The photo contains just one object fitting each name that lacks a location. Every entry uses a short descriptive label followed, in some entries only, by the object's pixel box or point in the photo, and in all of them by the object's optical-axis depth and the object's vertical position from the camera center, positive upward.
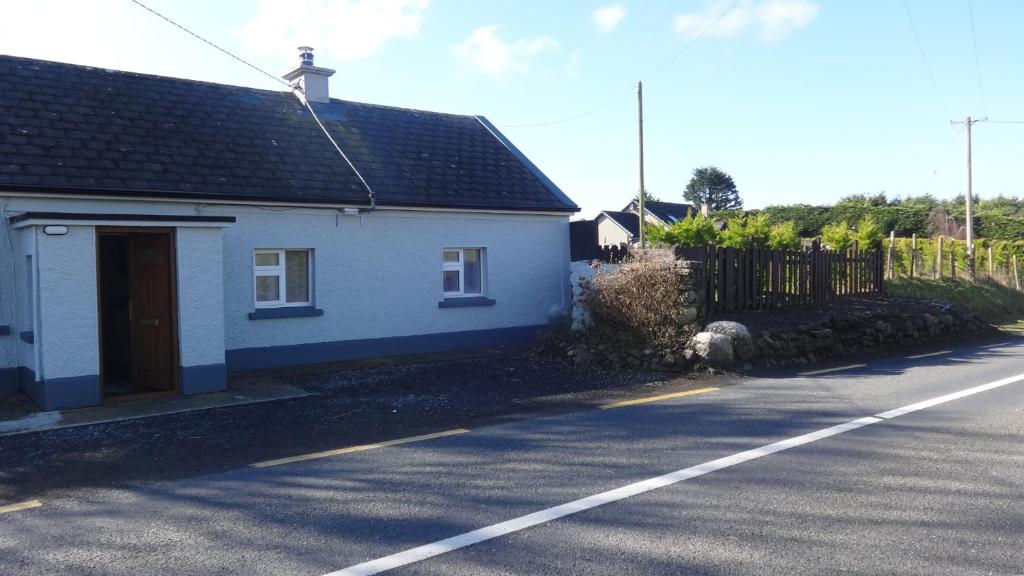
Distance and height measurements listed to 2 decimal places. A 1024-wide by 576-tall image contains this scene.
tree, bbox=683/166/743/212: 84.44 +8.48
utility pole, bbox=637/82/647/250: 22.03 +4.83
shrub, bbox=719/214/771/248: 18.95 +0.78
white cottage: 10.10 +0.59
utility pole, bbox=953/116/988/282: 25.58 +1.59
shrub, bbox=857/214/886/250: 22.94 +0.76
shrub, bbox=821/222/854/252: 22.73 +0.76
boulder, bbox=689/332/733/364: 11.79 -1.35
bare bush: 12.62 -0.64
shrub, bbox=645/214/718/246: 17.92 +0.77
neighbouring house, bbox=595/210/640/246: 50.79 +2.78
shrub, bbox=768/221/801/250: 19.55 +0.68
